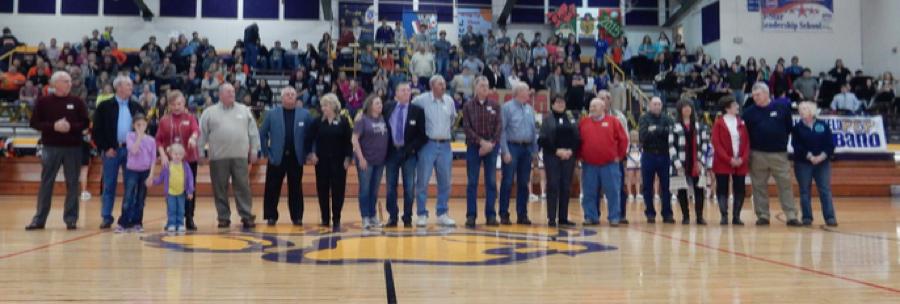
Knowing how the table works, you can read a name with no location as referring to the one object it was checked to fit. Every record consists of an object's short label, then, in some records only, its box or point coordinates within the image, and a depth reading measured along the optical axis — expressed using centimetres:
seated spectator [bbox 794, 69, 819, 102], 2055
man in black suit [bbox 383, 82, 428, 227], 751
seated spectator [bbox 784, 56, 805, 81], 2155
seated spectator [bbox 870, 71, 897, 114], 1958
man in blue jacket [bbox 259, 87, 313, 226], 781
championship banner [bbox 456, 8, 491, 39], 2617
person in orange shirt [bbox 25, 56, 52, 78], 1827
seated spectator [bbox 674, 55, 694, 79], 2073
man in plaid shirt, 762
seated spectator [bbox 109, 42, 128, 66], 2031
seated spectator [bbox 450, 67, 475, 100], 1689
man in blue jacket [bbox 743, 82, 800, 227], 789
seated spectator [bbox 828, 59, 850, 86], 2110
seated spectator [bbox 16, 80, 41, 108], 1738
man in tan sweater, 744
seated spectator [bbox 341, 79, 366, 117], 1717
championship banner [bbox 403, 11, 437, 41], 2561
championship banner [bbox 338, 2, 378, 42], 2569
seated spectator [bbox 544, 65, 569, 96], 1811
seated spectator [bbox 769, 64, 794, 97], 2019
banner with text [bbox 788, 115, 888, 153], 1584
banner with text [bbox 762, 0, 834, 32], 2395
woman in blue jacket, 788
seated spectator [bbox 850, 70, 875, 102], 2028
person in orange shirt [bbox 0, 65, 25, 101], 1795
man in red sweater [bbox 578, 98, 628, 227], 785
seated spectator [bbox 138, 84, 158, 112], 1574
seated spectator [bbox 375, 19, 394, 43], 2278
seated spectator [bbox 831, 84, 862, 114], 1952
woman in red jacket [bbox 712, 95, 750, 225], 796
